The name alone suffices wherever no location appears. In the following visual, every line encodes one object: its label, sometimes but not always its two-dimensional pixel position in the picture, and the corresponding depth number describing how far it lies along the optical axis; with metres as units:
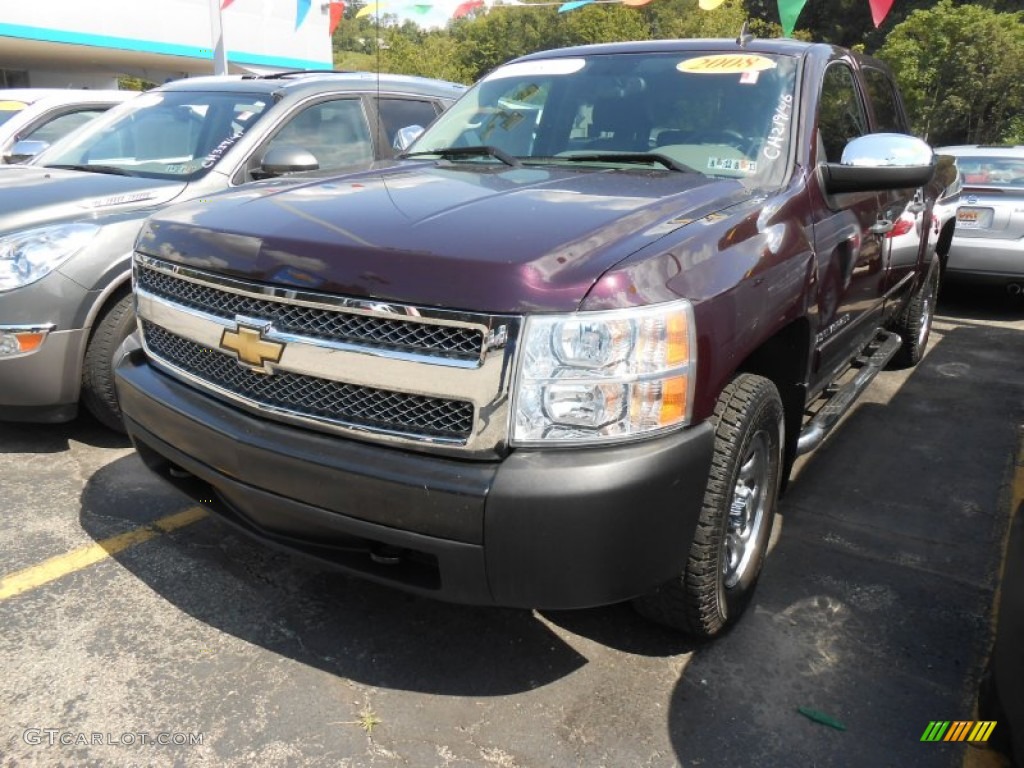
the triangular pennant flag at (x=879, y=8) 6.98
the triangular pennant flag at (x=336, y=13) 12.66
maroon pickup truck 2.02
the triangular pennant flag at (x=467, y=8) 11.01
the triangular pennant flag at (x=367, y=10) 10.17
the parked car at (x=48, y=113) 6.63
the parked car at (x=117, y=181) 3.72
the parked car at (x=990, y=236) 7.54
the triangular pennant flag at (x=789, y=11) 6.92
